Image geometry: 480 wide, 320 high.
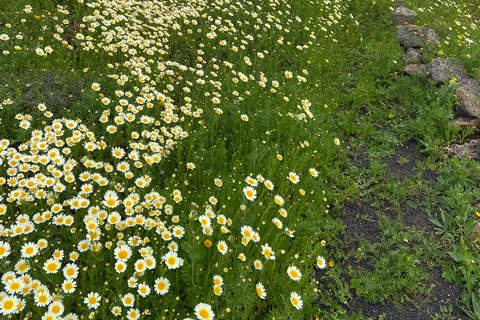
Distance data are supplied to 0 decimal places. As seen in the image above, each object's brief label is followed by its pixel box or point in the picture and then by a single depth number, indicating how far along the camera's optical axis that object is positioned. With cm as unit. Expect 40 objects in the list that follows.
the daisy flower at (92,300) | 201
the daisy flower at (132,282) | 213
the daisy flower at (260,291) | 225
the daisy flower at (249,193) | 290
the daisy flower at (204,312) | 206
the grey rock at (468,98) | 510
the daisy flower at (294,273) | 255
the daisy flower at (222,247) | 240
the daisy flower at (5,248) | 210
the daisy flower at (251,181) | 308
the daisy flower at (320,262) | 284
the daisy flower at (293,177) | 344
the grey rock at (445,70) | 568
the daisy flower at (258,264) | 246
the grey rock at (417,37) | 705
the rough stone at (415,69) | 611
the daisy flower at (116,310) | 204
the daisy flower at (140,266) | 217
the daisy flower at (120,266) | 218
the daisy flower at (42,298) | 191
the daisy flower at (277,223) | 279
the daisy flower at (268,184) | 316
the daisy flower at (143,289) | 209
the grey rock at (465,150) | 459
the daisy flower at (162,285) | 215
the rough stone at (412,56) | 665
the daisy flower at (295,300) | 238
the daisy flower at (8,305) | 186
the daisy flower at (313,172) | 378
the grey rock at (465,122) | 500
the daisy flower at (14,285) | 193
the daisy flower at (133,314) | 204
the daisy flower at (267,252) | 250
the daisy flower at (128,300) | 210
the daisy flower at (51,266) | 213
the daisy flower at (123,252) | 226
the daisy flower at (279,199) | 308
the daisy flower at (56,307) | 192
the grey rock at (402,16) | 814
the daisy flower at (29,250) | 215
